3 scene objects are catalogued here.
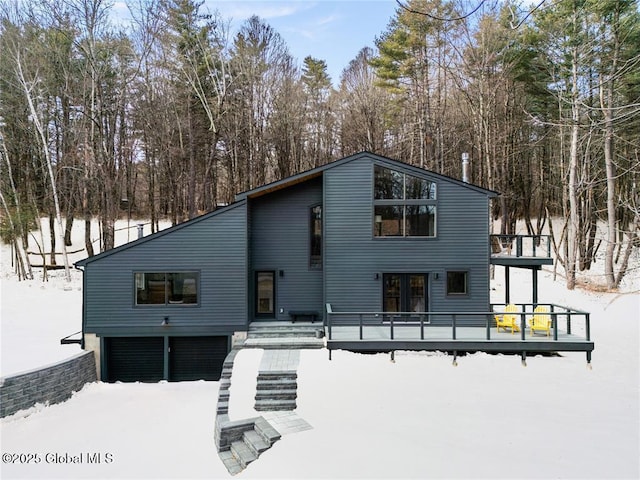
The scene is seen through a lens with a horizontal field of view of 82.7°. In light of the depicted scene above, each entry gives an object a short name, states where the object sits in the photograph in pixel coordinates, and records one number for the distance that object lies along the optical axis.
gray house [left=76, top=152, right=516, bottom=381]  9.79
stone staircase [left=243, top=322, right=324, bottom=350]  9.04
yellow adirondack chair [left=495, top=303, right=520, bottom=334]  8.83
